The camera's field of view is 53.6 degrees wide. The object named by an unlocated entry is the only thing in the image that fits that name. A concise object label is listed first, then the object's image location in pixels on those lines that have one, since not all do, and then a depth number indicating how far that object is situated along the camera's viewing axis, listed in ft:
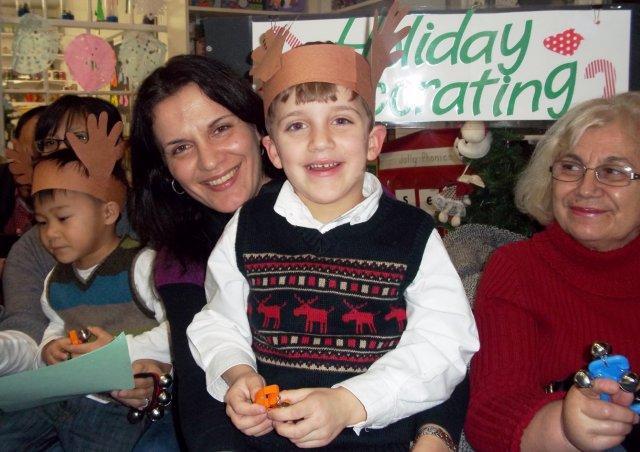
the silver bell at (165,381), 5.05
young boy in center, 3.87
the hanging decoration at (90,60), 12.03
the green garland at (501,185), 5.95
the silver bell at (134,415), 5.12
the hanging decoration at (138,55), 13.56
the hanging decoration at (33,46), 12.21
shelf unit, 13.99
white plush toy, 5.82
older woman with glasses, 4.29
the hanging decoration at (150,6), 13.00
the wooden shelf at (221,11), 16.05
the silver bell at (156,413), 5.08
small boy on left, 5.50
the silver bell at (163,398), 5.13
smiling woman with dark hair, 5.01
